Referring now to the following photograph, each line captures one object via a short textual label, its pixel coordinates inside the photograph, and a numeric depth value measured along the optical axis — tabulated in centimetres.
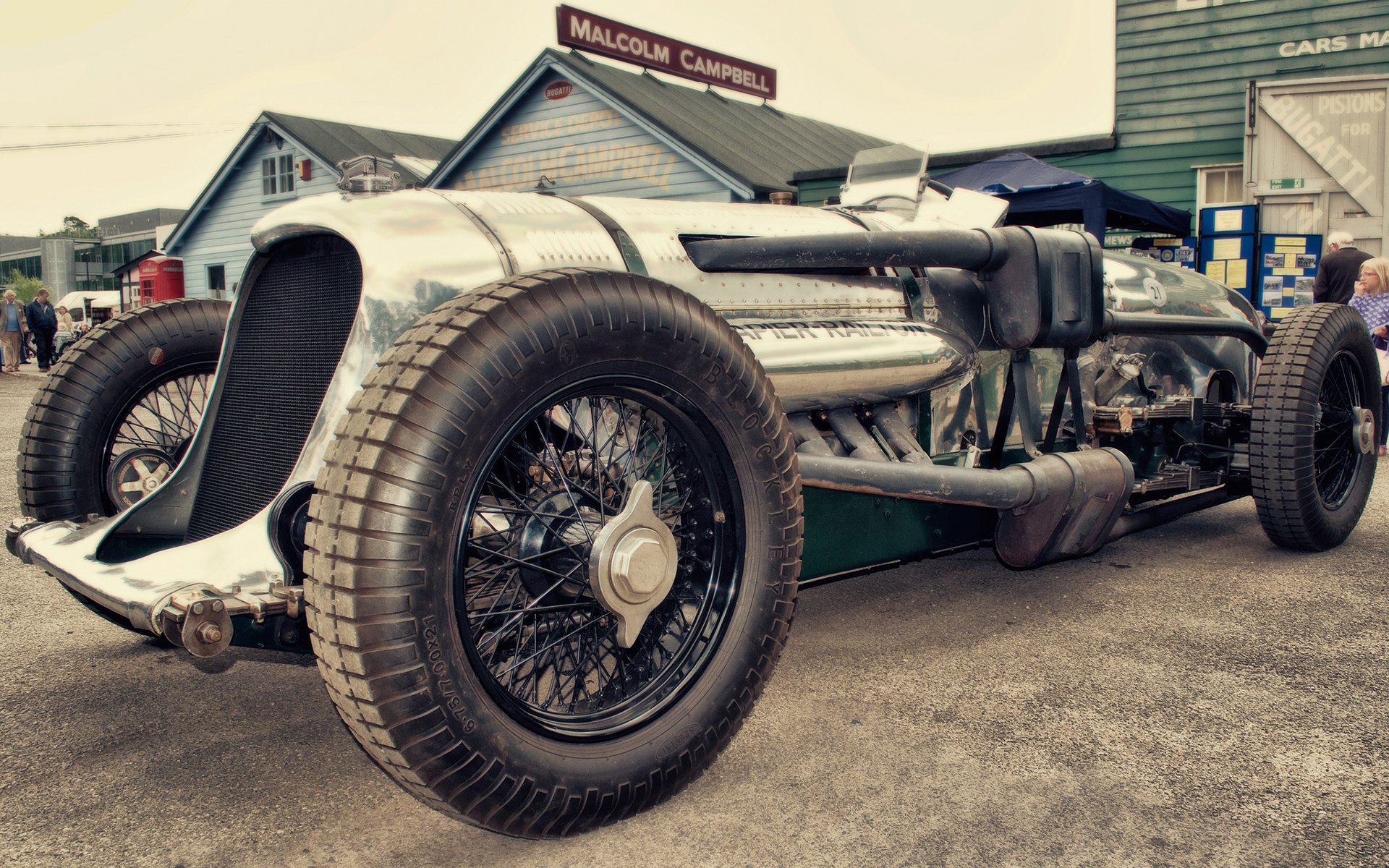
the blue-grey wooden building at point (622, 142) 1580
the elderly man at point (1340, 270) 819
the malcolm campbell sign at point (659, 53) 1758
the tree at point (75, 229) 10338
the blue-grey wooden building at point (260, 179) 2256
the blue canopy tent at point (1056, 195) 948
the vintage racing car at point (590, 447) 176
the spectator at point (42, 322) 1961
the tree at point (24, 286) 6531
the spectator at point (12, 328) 1934
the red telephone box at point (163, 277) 2600
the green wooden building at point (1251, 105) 1091
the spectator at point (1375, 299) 700
